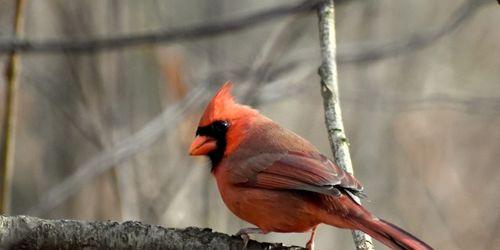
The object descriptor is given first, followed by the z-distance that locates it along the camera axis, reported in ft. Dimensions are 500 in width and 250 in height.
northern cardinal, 18.25
